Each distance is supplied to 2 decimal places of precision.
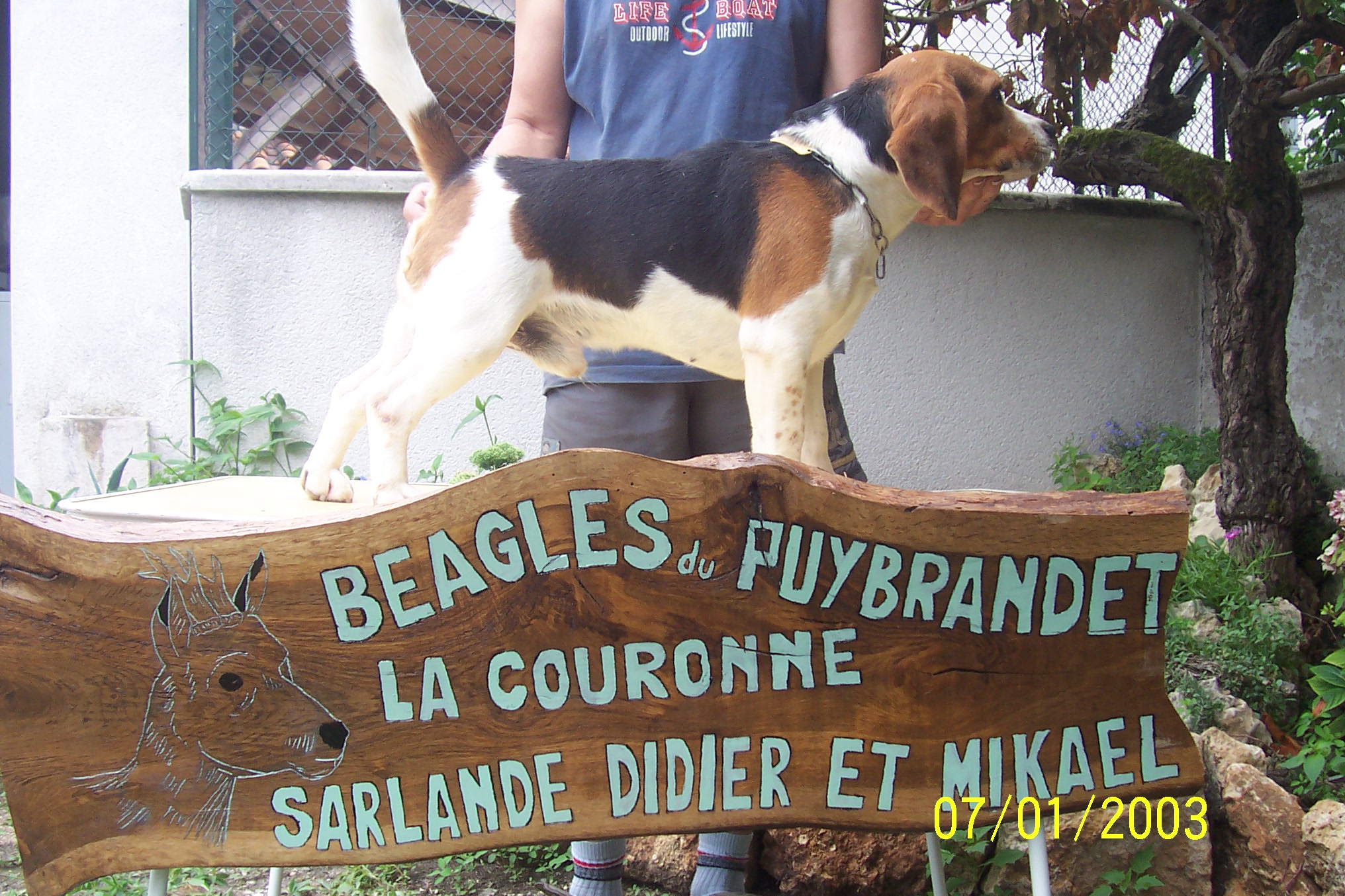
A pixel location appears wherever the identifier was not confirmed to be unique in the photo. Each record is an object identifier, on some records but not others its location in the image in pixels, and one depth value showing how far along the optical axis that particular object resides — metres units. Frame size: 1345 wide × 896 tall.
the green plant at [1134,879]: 2.09
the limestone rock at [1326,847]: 2.08
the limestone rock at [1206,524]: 3.59
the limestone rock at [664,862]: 2.39
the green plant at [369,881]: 2.37
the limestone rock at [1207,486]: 3.90
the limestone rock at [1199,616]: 2.99
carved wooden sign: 1.10
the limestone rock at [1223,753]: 2.30
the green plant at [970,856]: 2.19
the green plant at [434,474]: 3.84
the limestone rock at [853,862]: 2.31
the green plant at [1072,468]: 4.28
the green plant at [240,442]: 3.92
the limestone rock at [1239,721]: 2.58
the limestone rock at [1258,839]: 2.12
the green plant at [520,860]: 2.51
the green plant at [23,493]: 3.65
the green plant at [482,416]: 3.40
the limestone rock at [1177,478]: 3.75
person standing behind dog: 1.62
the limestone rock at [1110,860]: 2.14
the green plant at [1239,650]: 2.81
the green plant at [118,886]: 2.21
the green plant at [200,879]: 2.34
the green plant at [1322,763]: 2.45
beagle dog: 1.31
